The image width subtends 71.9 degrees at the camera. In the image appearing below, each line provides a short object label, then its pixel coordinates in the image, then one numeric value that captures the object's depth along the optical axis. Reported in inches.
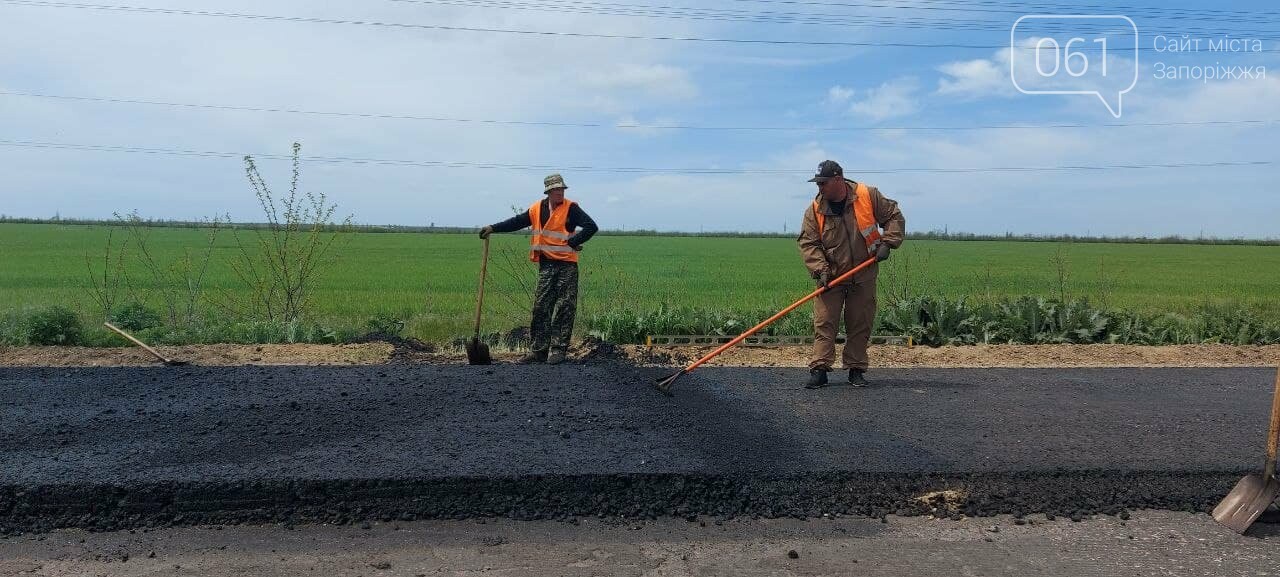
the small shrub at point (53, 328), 334.0
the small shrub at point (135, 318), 368.2
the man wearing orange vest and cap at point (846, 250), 246.2
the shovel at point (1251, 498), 146.8
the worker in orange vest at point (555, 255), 295.6
